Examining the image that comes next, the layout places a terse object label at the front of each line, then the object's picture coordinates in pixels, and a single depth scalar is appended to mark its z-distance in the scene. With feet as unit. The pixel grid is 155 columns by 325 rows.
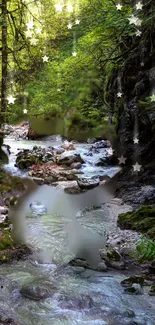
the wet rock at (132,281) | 13.58
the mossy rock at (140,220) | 19.16
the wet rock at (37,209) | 23.86
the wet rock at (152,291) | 12.65
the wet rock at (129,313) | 11.41
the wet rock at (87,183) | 29.50
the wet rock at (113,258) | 15.33
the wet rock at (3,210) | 22.71
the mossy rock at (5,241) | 16.33
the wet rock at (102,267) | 15.07
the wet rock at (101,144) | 43.30
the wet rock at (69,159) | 36.58
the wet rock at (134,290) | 12.85
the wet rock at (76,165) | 35.68
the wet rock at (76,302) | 11.86
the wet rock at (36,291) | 12.45
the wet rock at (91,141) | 47.44
